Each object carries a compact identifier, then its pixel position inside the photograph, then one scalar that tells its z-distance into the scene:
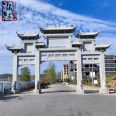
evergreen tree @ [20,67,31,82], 79.78
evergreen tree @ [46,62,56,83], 118.25
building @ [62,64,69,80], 188.25
